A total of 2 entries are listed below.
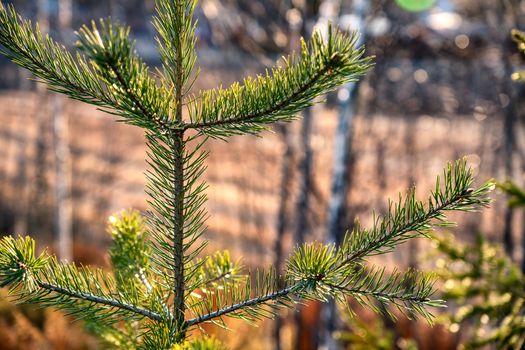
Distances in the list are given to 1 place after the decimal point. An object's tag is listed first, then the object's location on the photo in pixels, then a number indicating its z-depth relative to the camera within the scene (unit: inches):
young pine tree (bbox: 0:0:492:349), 42.5
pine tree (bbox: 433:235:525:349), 80.1
